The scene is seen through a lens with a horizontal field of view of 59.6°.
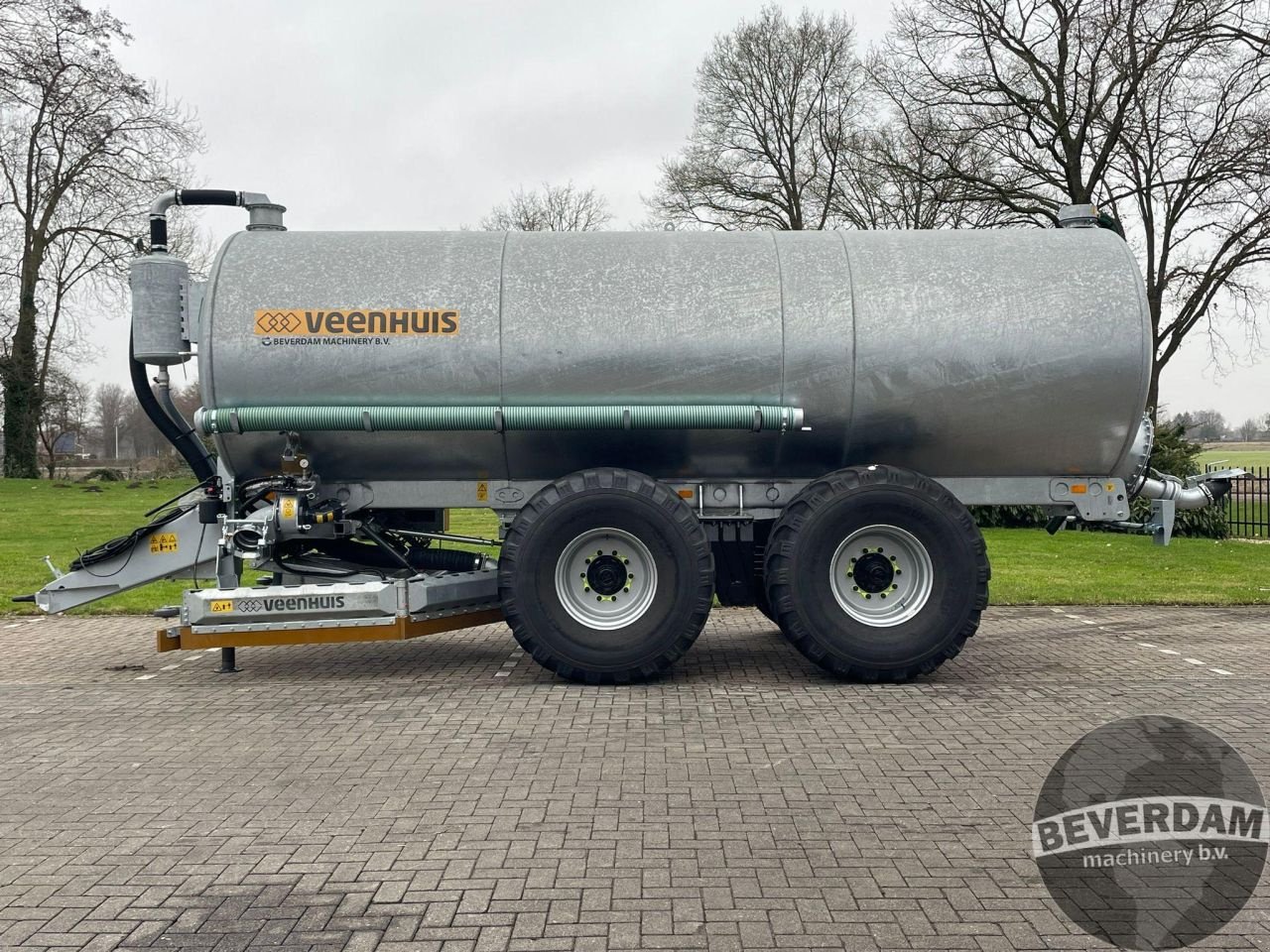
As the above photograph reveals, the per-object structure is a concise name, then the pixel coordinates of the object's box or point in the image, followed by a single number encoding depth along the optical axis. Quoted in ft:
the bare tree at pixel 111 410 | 271.08
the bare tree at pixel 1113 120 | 67.97
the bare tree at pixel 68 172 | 104.01
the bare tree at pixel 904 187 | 78.28
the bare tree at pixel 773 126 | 103.55
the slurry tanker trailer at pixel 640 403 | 24.81
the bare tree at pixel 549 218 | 137.90
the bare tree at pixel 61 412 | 124.77
